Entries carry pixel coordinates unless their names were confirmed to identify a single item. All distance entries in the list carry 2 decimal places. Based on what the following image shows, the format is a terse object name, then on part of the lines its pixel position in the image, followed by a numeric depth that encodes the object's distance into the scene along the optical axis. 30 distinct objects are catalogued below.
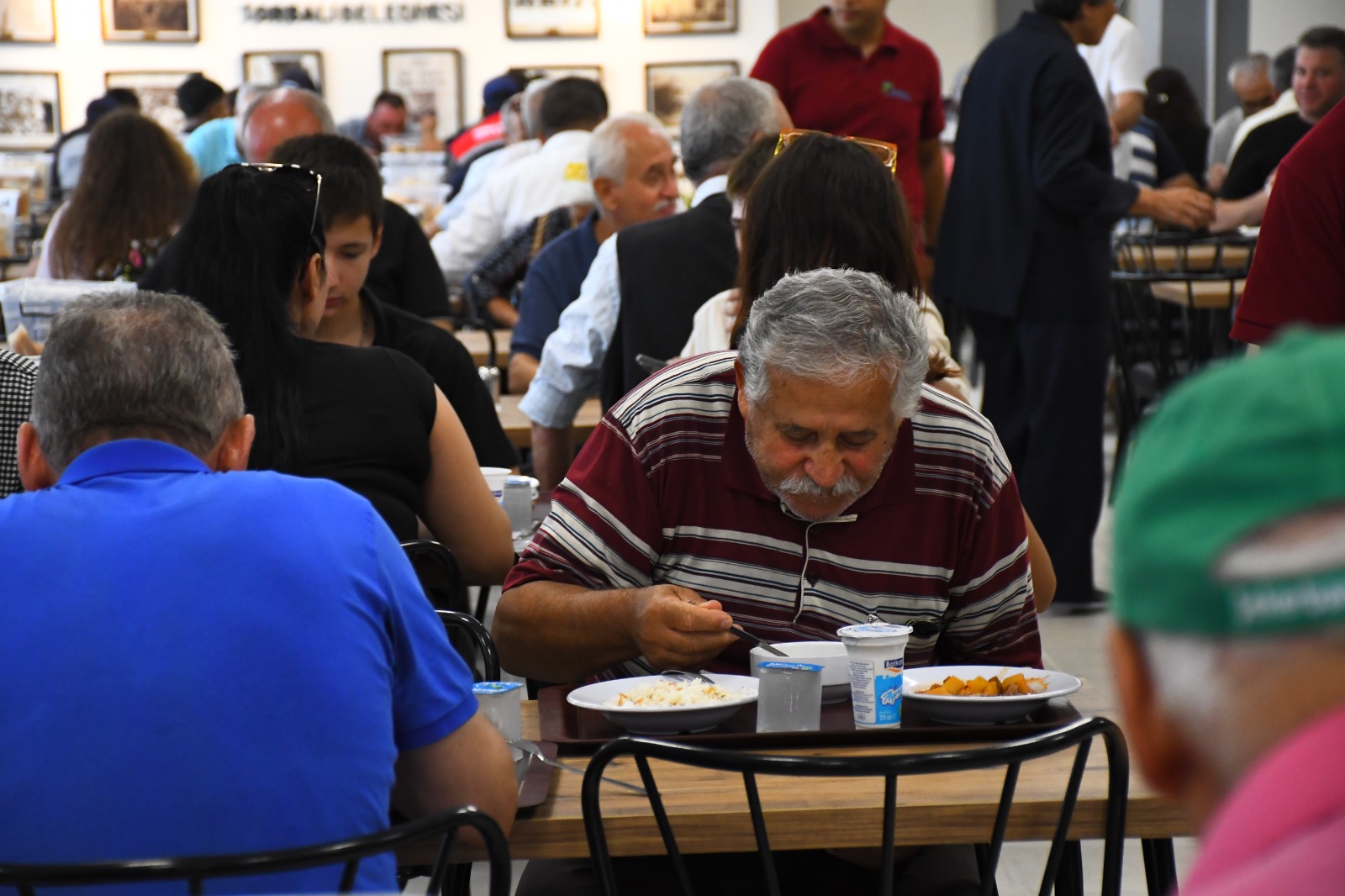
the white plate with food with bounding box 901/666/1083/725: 3.74
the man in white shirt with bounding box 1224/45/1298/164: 15.41
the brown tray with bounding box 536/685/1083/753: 3.64
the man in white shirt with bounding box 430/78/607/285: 11.95
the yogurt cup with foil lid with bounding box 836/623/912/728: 3.67
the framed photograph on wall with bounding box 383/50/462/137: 26.89
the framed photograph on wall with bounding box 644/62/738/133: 26.53
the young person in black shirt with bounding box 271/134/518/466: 6.46
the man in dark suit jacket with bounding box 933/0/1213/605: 8.87
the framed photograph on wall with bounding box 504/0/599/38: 26.55
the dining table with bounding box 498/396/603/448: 7.66
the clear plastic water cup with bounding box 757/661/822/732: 3.68
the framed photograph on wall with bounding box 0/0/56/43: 26.45
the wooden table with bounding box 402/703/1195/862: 3.20
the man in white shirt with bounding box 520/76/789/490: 7.55
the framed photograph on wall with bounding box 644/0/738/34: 26.34
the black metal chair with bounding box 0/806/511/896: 2.46
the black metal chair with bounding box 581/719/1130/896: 2.89
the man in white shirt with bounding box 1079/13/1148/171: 14.14
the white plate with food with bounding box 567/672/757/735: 3.70
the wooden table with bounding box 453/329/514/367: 10.13
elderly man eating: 4.08
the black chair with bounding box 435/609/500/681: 4.10
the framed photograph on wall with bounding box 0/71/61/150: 26.72
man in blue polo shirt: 2.72
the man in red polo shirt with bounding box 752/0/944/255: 10.31
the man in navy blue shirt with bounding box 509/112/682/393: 9.31
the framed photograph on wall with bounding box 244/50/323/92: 26.45
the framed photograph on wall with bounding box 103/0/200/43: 26.19
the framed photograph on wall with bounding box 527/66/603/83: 26.50
